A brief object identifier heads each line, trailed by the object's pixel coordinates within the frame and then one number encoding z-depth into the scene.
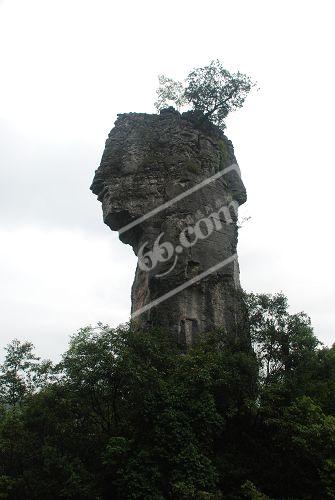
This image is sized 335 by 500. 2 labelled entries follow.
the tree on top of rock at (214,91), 21.75
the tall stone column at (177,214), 16.59
